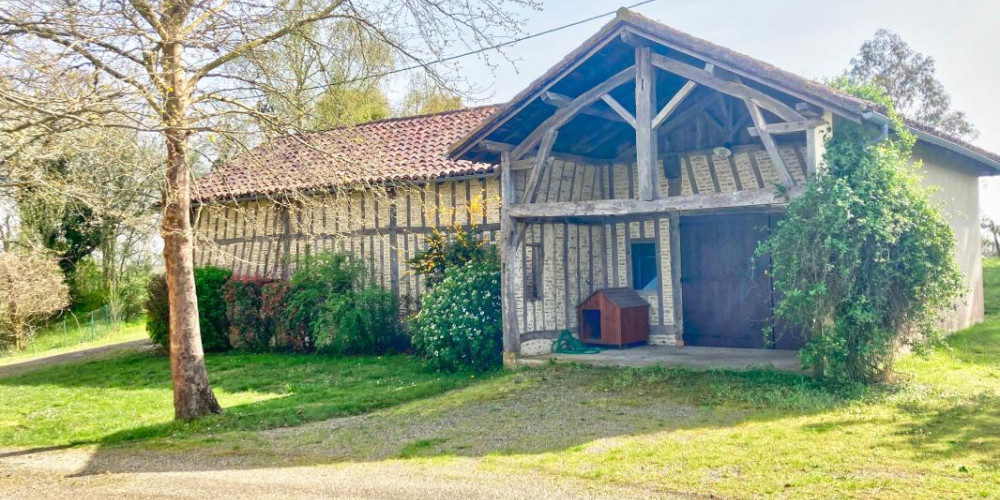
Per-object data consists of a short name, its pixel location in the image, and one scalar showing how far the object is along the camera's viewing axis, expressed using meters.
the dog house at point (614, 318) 11.80
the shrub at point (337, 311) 13.84
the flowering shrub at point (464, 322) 11.41
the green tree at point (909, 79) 27.19
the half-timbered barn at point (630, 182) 9.23
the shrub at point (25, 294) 19.08
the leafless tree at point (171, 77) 6.77
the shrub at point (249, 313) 15.57
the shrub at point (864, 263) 8.16
